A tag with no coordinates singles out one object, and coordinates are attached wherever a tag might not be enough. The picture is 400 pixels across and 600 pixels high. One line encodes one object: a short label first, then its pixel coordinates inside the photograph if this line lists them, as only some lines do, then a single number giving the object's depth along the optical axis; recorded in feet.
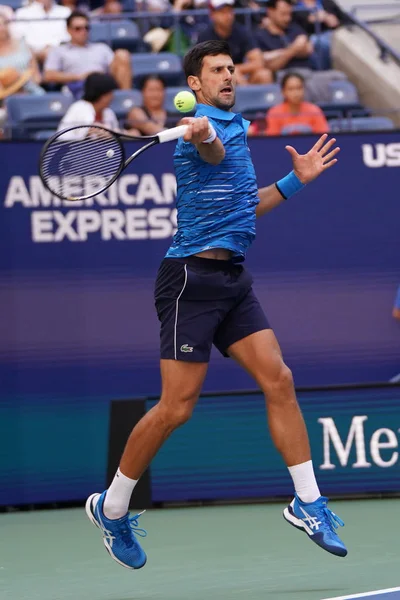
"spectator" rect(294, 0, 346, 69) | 72.33
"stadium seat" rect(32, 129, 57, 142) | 51.37
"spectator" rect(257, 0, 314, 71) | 68.54
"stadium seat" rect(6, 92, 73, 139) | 58.08
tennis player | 29.60
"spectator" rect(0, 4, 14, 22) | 64.28
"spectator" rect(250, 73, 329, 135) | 52.44
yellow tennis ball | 27.30
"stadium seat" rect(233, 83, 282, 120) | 61.77
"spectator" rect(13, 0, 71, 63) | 67.92
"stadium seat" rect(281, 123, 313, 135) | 51.80
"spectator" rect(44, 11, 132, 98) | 63.77
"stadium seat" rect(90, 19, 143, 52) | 71.05
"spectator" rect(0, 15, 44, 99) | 62.64
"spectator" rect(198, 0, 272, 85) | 66.03
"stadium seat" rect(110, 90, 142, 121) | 61.31
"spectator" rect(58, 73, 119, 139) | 49.21
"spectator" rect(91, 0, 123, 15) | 73.46
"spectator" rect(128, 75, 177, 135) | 55.42
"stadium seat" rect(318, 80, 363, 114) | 61.89
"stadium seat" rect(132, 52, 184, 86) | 67.26
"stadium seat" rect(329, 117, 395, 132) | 57.22
